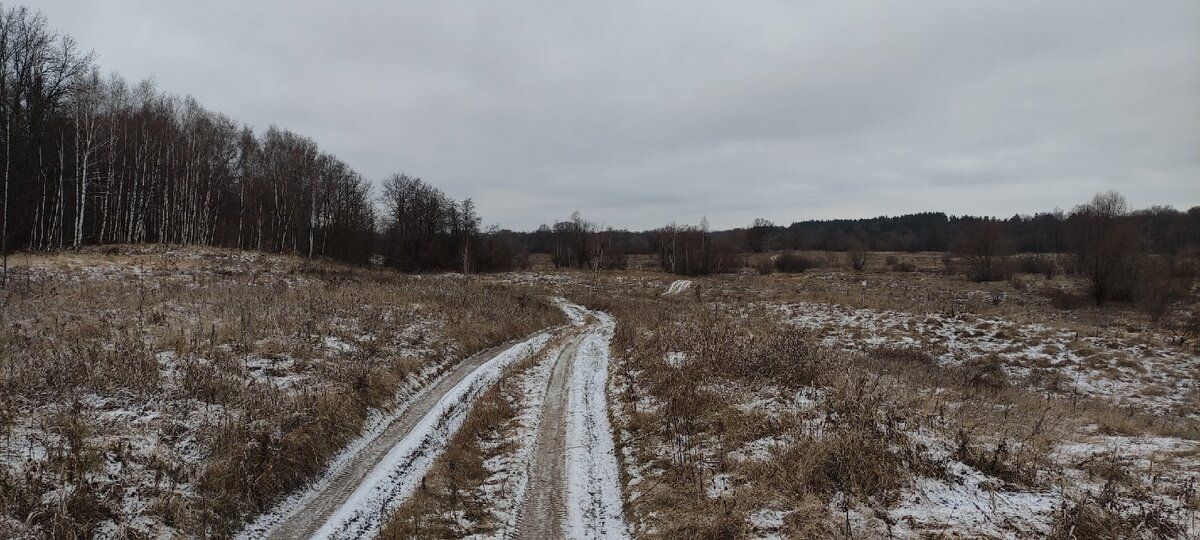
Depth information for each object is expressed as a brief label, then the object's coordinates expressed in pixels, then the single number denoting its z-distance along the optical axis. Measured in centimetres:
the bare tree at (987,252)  5800
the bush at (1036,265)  5932
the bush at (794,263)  7810
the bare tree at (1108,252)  3666
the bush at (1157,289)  3234
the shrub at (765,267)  7841
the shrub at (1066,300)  3734
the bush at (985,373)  1606
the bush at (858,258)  7218
